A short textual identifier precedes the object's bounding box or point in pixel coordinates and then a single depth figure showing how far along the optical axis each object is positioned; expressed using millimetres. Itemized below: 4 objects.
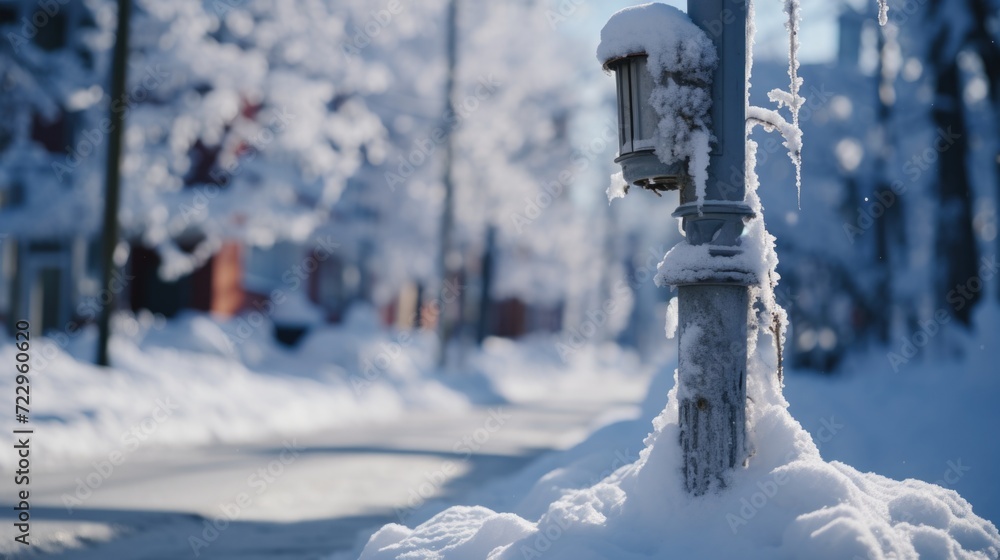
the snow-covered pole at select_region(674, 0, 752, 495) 3797
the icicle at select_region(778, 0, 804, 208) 4219
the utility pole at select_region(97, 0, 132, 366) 12078
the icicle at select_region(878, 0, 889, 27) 4367
